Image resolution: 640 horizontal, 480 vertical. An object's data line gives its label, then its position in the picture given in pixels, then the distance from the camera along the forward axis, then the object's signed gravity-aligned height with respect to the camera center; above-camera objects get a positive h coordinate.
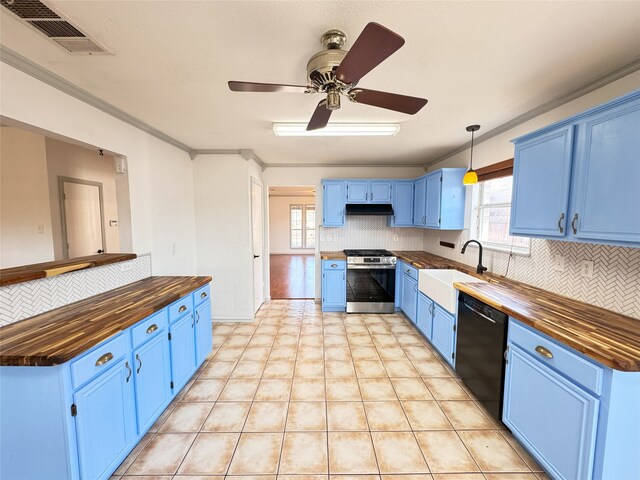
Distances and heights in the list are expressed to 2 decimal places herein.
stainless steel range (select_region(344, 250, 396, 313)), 3.88 -0.99
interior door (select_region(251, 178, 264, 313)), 3.77 -0.30
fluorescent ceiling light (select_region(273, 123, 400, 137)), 2.53 +0.96
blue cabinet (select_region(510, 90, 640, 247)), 1.29 +0.29
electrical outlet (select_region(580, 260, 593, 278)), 1.77 -0.31
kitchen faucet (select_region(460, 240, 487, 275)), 2.68 -0.47
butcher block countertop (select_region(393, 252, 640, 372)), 1.11 -0.56
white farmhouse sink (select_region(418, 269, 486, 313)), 2.35 -0.64
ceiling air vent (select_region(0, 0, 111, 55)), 1.11 +0.95
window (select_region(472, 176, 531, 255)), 2.47 +0.09
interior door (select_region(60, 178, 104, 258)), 3.45 +0.04
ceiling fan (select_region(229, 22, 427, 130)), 0.96 +0.72
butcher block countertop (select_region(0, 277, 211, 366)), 1.10 -0.59
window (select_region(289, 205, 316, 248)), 9.55 -0.14
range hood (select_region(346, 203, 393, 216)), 4.04 +0.23
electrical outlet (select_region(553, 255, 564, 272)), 1.97 -0.30
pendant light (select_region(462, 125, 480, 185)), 2.54 +0.48
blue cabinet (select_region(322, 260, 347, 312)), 3.92 -0.97
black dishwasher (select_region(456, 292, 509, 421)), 1.76 -0.98
